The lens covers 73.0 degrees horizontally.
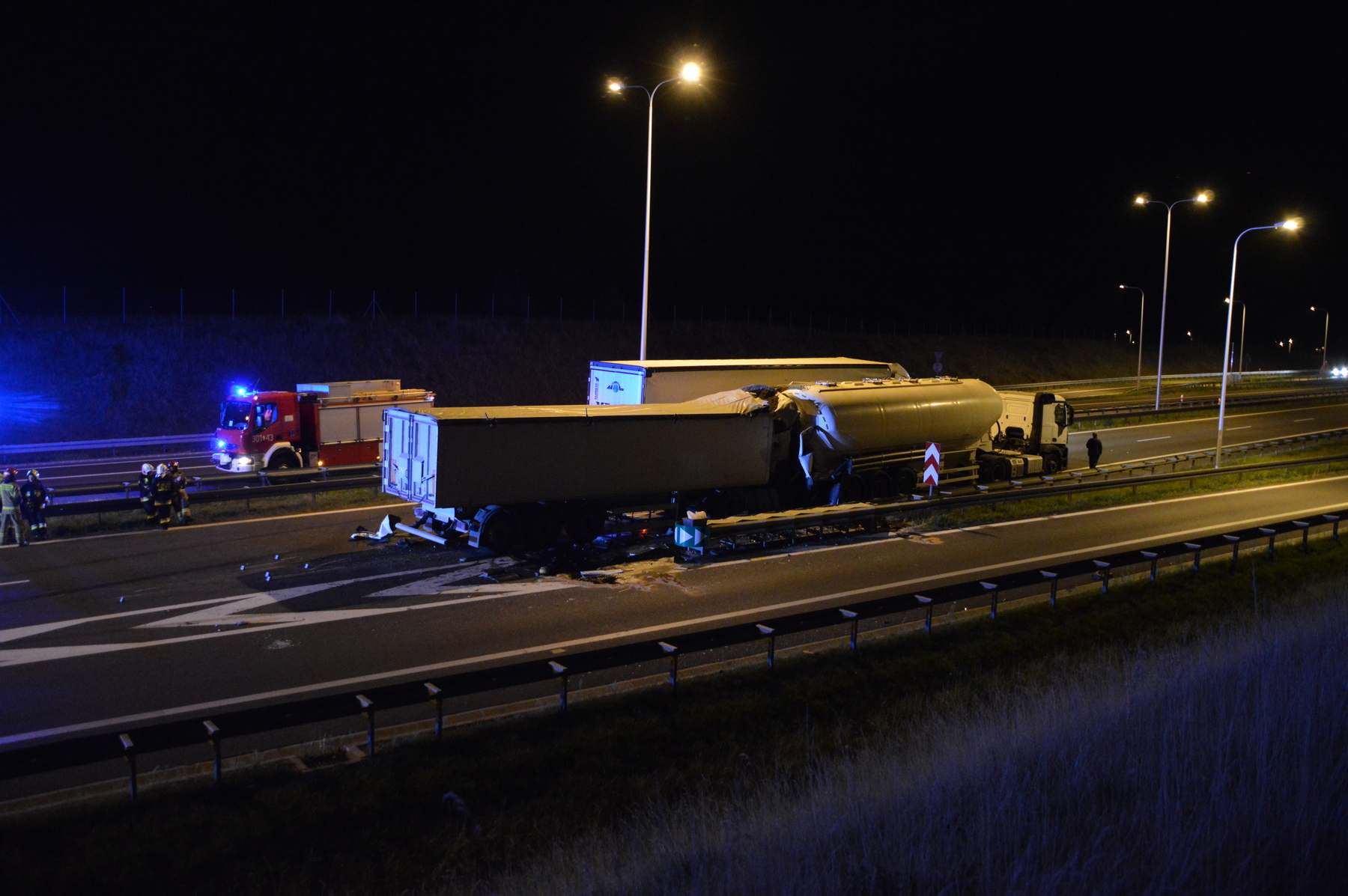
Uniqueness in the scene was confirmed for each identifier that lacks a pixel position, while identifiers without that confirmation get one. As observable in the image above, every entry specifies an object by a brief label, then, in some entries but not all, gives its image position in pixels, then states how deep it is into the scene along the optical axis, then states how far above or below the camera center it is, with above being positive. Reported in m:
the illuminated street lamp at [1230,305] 24.50 +2.48
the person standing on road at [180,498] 17.88 -2.79
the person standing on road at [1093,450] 27.61 -2.04
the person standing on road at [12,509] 15.72 -2.75
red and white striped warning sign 20.70 -1.99
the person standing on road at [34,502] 16.20 -2.67
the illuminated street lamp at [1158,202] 34.69 +6.90
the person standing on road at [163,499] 17.58 -2.76
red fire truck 23.58 -1.81
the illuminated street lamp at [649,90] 20.06 +6.54
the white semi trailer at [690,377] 20.52 -0.12
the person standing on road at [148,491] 17.59 -2.63
